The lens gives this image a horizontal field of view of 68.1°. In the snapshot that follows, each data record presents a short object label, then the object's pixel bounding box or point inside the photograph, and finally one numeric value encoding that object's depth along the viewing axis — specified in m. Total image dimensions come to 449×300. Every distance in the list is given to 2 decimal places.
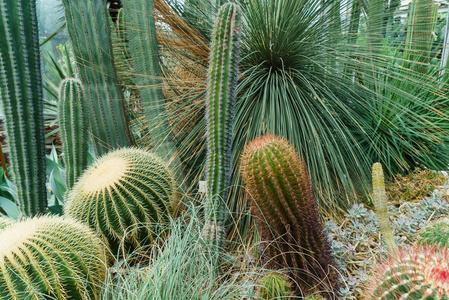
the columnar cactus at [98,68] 1.79
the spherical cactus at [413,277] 0.64
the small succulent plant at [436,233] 1.08
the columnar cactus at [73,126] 1.55
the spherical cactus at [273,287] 0.89
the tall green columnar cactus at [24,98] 1.28
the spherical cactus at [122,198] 1.24
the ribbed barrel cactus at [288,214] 1.00
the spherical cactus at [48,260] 0.87
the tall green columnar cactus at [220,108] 1.13
